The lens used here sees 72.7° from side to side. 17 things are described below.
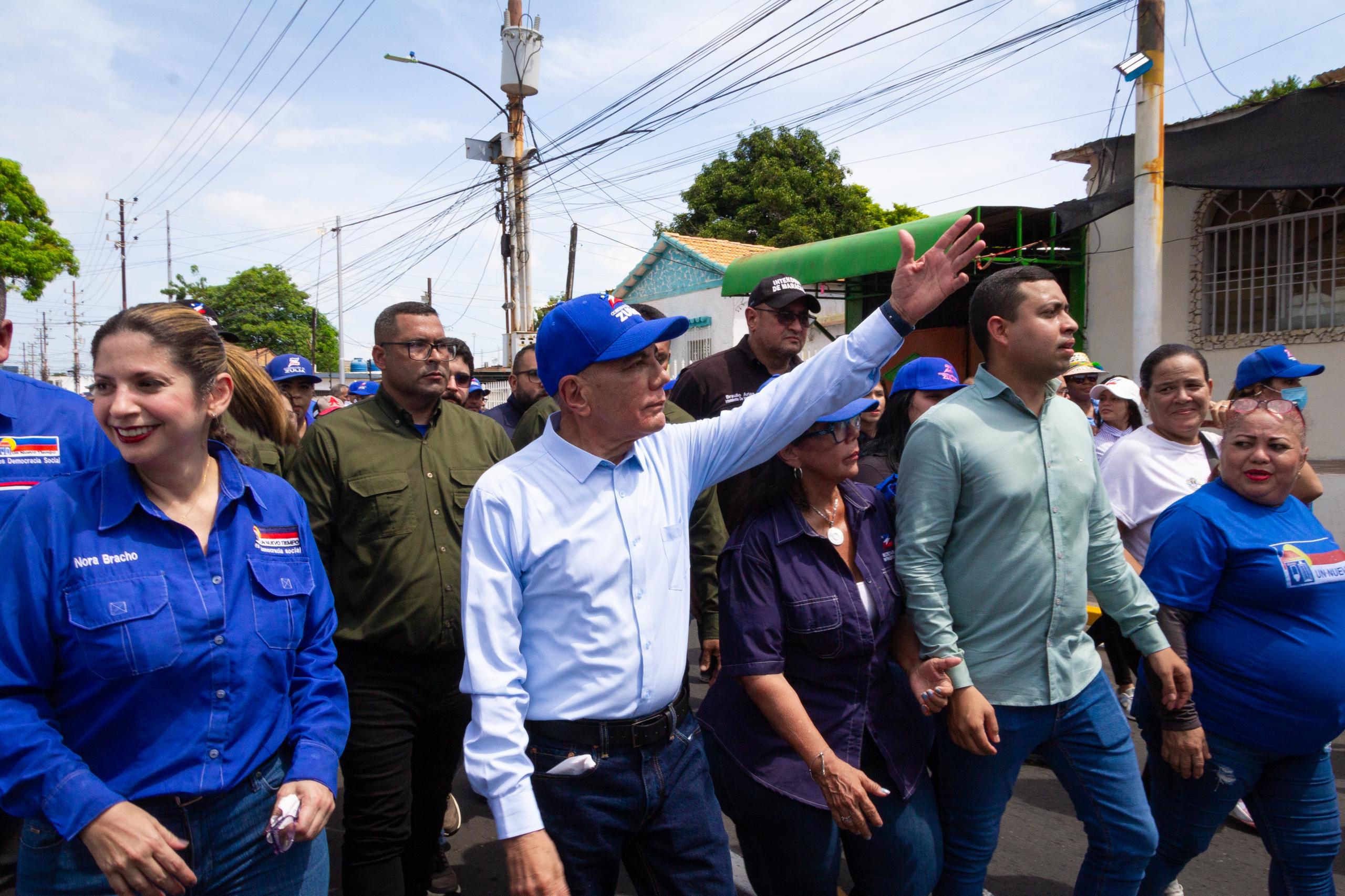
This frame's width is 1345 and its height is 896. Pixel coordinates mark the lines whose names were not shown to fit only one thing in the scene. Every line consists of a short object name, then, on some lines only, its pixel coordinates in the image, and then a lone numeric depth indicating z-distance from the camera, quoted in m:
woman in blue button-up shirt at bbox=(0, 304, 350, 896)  1.74
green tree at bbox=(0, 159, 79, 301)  23.81
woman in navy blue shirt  2.38
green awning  9.99
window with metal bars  8.75
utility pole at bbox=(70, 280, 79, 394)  62.16
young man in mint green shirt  2.57
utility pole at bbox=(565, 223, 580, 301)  26.20
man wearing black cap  4.20
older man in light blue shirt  2.01
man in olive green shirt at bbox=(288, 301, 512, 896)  2.91
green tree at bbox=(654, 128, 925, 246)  27.25
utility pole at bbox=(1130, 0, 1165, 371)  8.48
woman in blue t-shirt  2.71
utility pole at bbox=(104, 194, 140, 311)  51.56
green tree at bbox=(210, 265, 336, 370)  54.34
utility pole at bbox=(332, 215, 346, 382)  34.91
